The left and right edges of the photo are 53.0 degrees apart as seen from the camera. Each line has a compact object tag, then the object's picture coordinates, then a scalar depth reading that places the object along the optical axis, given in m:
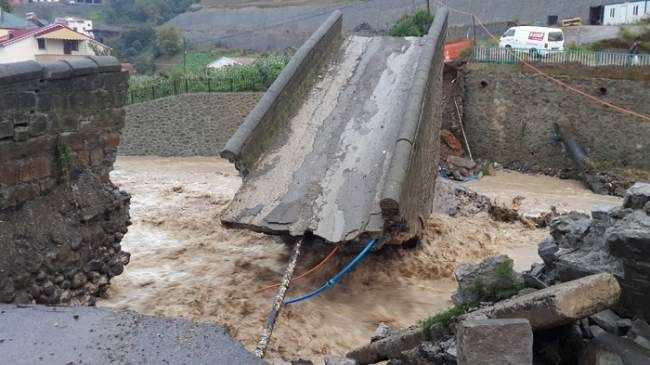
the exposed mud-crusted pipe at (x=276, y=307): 6.14
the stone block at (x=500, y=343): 3.62
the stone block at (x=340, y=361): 4.52
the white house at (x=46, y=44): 25.95
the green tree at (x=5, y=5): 40.83
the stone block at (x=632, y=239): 4.45
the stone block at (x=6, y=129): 5.43
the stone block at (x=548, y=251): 5.75
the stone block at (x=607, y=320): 4.42
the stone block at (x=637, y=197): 5.27
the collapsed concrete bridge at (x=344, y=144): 7.71
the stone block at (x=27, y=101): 5.57
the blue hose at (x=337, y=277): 7.63
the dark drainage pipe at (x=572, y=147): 17.47
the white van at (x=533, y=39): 20.94
